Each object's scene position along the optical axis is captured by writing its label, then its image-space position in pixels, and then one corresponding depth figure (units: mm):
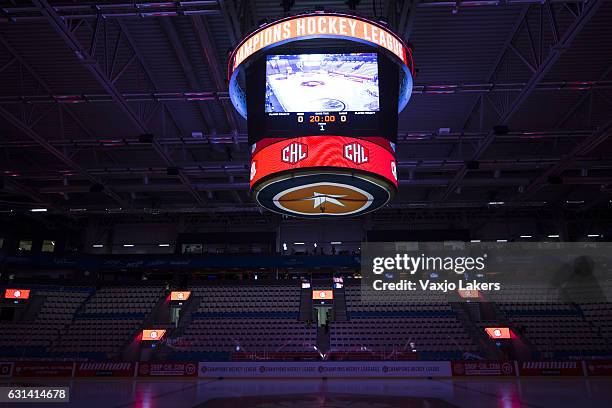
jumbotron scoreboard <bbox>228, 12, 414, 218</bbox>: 8555
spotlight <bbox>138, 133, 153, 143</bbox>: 16891
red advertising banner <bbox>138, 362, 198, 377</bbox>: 17656
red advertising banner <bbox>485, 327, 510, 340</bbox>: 24141
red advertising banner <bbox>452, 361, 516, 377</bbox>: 17453
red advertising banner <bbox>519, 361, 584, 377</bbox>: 17531
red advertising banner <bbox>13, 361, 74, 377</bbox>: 18094
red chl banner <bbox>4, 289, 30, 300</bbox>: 28422
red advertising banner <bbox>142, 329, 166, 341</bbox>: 25531
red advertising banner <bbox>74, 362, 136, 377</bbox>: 17938
